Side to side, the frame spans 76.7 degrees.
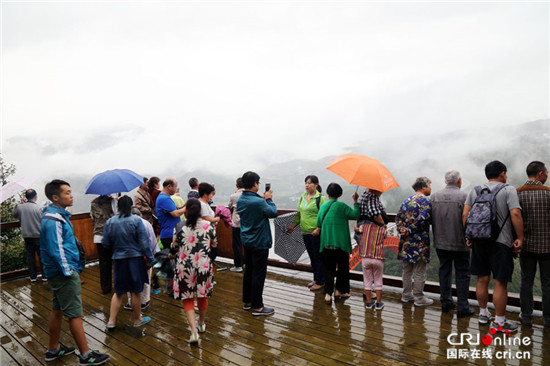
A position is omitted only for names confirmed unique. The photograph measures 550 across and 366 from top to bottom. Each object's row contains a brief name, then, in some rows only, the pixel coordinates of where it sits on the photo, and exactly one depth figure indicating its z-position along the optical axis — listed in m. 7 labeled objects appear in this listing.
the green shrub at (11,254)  15.24
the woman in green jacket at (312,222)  5.45
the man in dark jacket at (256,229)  4.50
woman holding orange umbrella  4.75
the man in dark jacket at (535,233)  3.89
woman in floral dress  3.79
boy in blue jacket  3.21
